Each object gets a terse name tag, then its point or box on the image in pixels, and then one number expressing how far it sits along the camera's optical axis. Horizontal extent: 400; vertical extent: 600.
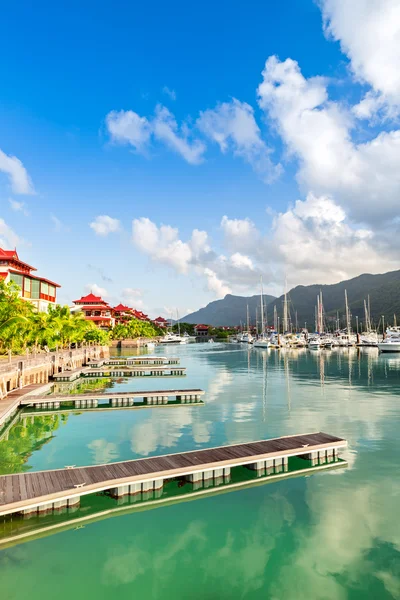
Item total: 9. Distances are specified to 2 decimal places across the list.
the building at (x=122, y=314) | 151.25
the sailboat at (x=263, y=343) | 108.26
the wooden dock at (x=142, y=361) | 63.49
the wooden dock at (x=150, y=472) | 11.99
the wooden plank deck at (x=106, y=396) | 29.09
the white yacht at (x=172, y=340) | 157.75
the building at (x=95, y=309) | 126.88
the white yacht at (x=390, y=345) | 85.75
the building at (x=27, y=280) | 70.06
